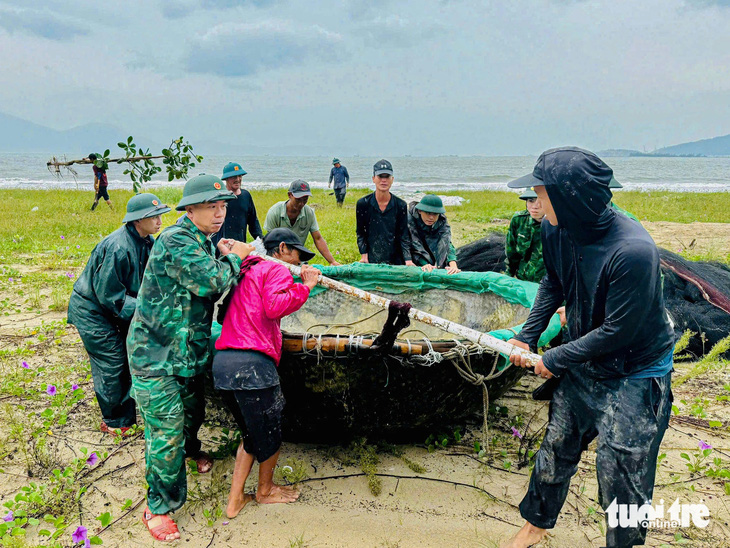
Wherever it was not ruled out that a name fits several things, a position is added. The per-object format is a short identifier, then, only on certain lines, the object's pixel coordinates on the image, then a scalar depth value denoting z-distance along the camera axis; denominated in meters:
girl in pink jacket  2.54
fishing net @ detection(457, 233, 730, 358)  4.77
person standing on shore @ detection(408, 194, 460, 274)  4.74
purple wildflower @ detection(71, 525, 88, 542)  2.45
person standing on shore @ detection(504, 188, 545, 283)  4.11
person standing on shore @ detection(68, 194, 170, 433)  3.28
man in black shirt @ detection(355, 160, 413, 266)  4.85
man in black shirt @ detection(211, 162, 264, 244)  5.02
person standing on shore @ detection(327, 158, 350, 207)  15.71
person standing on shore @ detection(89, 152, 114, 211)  12.68
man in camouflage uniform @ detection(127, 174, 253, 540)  2.51
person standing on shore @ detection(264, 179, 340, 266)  4.79
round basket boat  2.75
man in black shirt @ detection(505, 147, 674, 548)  1.91
